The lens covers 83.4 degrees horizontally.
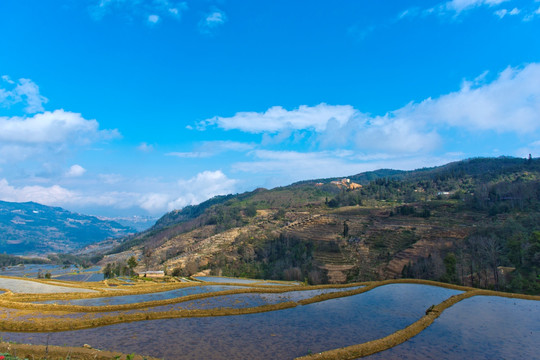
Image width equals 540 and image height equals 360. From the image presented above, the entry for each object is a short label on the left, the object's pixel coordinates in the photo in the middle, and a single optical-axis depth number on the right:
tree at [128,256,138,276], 111.53
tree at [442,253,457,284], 65.06
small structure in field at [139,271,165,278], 93.21
